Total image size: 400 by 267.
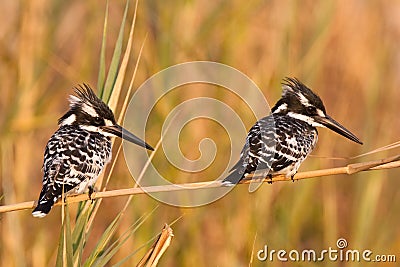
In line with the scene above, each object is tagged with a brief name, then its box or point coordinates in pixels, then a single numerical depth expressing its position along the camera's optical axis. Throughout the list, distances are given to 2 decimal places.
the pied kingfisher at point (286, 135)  5.85
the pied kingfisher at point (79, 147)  5.76
